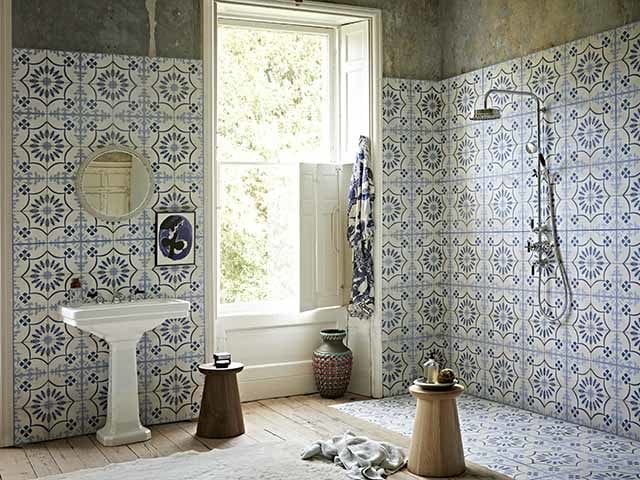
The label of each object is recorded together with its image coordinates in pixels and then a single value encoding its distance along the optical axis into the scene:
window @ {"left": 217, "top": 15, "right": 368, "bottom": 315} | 6.45
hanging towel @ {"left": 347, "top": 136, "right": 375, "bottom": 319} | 6.49
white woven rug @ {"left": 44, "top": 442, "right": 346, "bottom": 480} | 4.41
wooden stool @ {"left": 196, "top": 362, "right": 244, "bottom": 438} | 5.34
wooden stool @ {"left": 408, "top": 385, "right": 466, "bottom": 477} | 4.46
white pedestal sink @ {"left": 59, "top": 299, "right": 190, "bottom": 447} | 5.14
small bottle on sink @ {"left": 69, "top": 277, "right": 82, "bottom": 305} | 5.38
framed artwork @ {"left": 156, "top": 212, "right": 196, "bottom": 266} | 5.71
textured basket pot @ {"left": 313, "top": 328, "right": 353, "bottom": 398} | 6.44
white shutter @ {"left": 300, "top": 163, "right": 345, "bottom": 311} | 6.54
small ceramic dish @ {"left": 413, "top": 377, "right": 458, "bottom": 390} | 4.51
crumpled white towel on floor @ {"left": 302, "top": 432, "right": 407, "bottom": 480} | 4.50
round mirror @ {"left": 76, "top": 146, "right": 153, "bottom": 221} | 5.45
